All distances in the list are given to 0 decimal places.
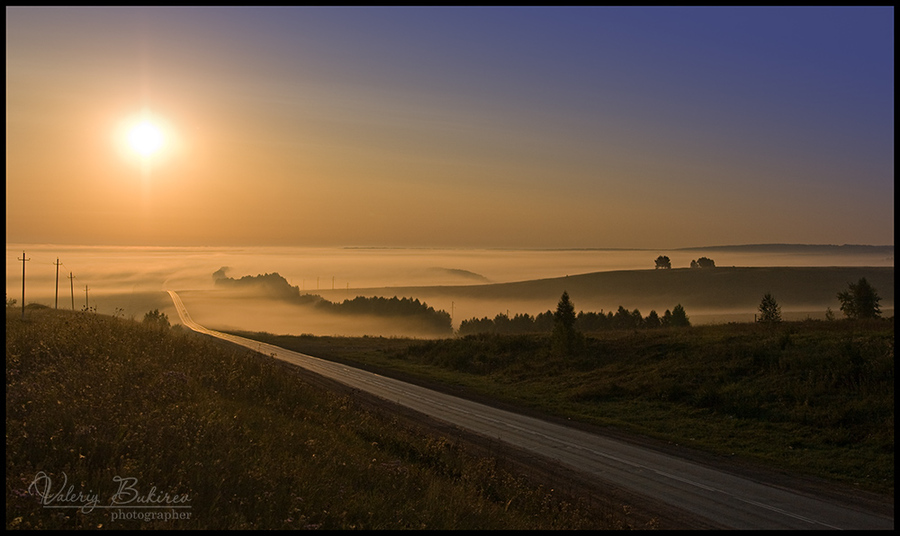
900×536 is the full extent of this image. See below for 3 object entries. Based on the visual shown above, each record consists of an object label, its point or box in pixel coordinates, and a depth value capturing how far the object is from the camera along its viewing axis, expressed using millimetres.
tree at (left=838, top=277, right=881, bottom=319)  50812
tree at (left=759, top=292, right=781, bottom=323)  47047
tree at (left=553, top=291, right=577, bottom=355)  38531
